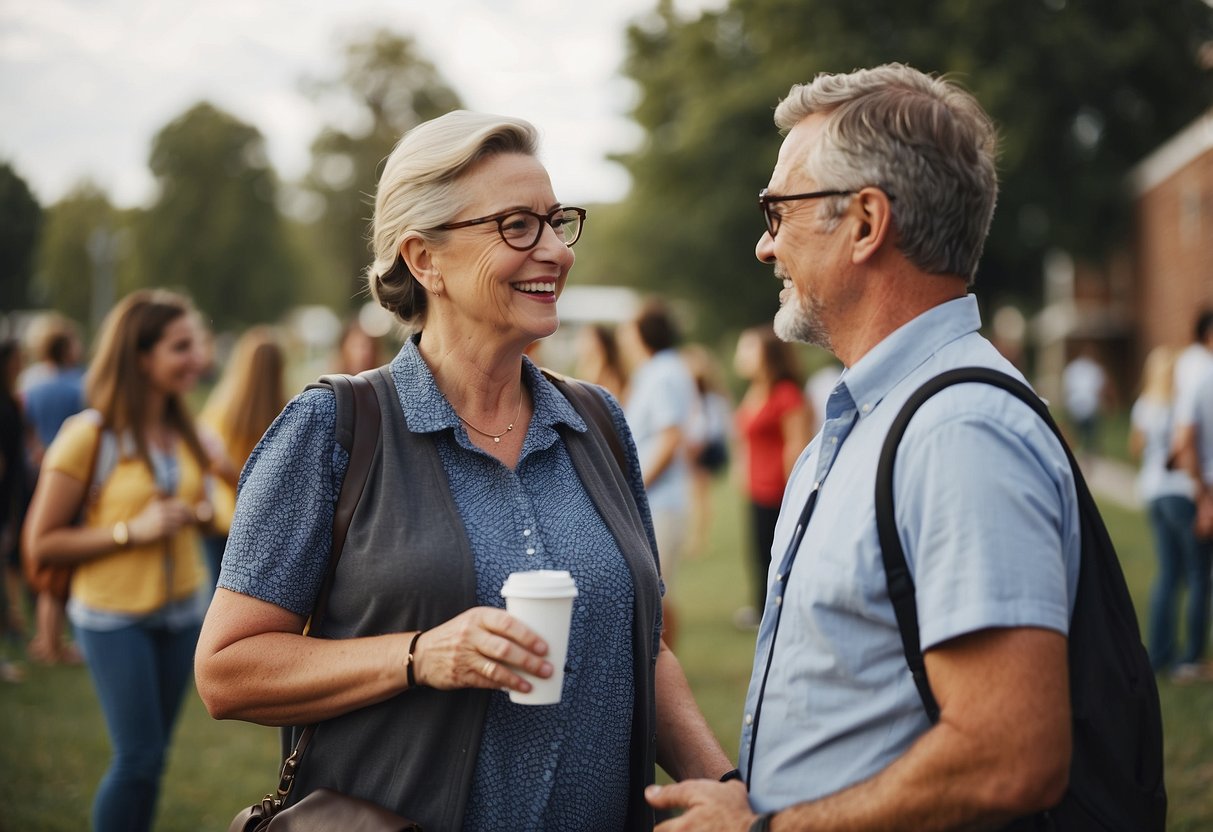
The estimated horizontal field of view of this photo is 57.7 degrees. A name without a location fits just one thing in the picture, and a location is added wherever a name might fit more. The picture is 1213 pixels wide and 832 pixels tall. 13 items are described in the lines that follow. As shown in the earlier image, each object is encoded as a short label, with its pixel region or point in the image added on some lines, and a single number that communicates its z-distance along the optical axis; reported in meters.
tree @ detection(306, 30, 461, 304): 47.34
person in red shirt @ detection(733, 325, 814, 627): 8.89
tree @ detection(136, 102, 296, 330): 44.81
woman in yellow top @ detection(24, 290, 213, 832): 4.11
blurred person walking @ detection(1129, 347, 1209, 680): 7.66
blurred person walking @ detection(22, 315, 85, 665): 9.39
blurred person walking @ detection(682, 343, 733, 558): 10.44
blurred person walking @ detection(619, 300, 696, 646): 7.31
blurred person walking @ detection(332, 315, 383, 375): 8.59
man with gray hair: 1.63
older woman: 2.18
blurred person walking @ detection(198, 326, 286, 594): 6.98
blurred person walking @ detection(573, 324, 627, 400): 8.18
